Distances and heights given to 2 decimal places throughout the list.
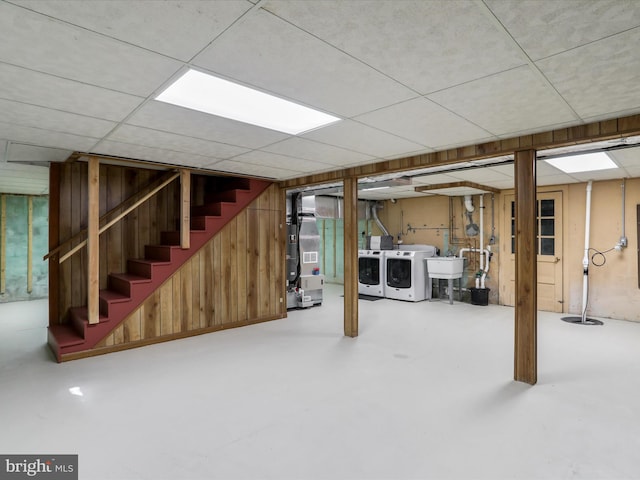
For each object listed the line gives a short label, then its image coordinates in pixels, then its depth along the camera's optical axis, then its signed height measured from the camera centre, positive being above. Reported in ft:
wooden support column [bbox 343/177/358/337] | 14.75 -0.65
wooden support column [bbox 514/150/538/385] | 10.00 -0.80
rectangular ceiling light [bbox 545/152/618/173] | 13.01 +2.98
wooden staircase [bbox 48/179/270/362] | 12.59 -1.28
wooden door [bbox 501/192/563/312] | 19.35 -0.60
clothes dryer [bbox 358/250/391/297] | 24.13 -2.19
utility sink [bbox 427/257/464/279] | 21.54 -1.62
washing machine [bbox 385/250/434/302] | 22.52 -2.25
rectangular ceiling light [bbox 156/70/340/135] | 6.95 +3.00
